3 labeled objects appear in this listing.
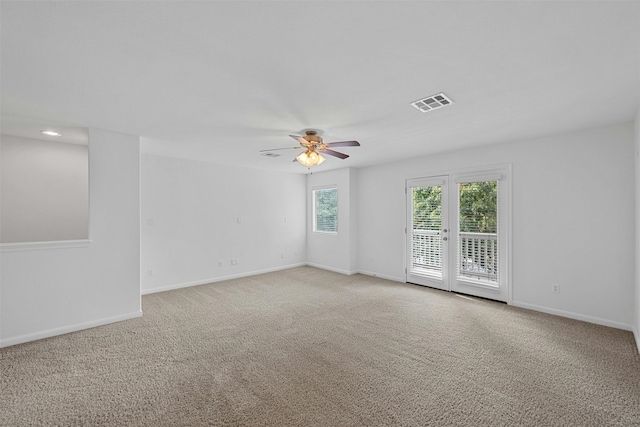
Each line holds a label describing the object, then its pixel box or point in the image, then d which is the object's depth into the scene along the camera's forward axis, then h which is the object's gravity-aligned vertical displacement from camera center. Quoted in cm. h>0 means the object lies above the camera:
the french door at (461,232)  427 -33
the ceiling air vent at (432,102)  257 +109
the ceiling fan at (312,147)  338 +83
